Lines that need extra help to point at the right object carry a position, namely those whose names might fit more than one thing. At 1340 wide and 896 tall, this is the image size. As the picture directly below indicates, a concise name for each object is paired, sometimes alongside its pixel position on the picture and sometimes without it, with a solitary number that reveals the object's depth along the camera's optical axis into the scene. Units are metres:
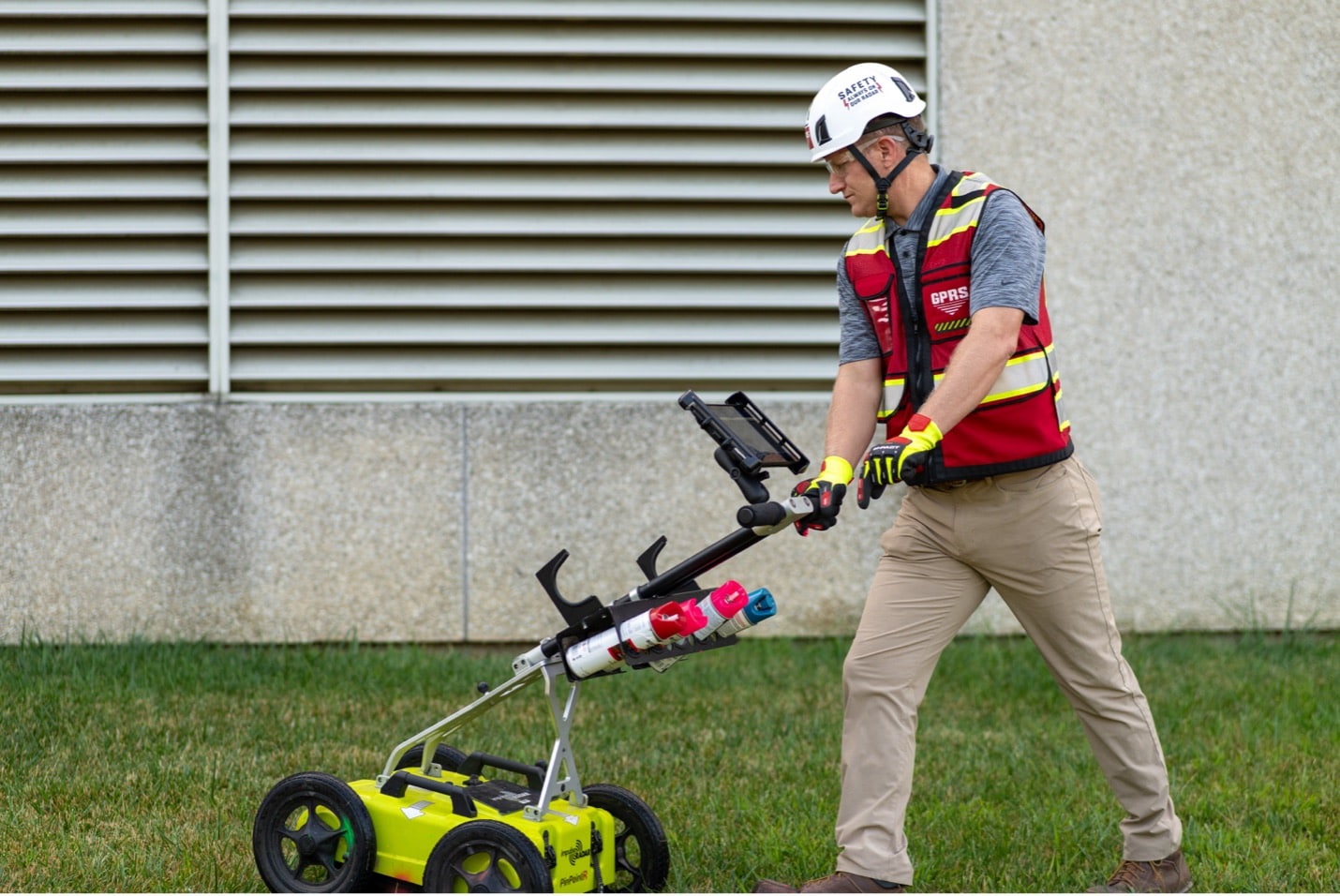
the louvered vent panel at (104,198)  13.33
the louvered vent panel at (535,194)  13.59
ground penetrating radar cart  6.67
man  7.26
